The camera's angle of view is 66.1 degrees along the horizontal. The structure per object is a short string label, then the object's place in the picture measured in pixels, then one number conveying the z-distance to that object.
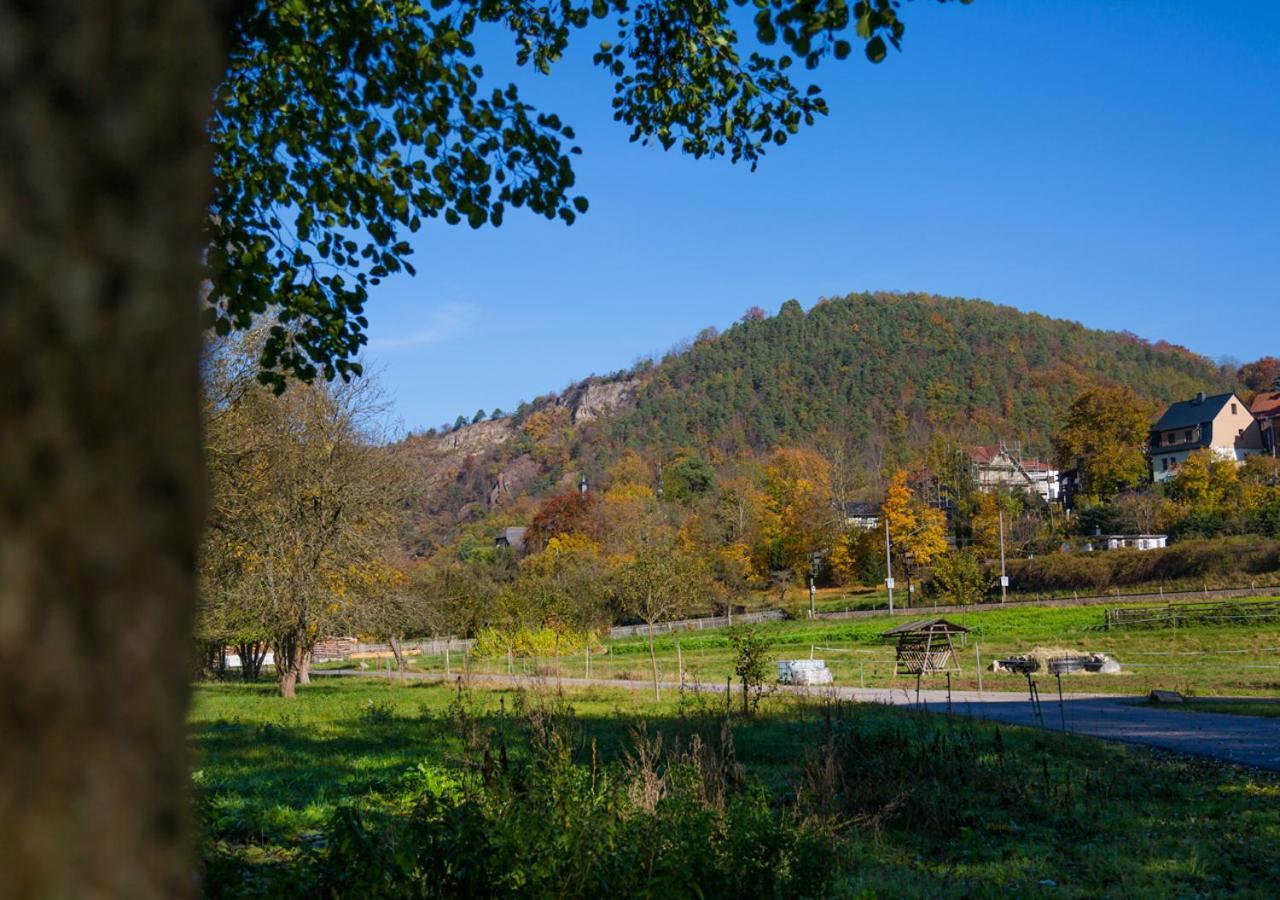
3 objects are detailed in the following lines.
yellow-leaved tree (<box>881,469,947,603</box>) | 64.56
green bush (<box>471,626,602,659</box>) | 37.19
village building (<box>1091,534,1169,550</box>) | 63.25
